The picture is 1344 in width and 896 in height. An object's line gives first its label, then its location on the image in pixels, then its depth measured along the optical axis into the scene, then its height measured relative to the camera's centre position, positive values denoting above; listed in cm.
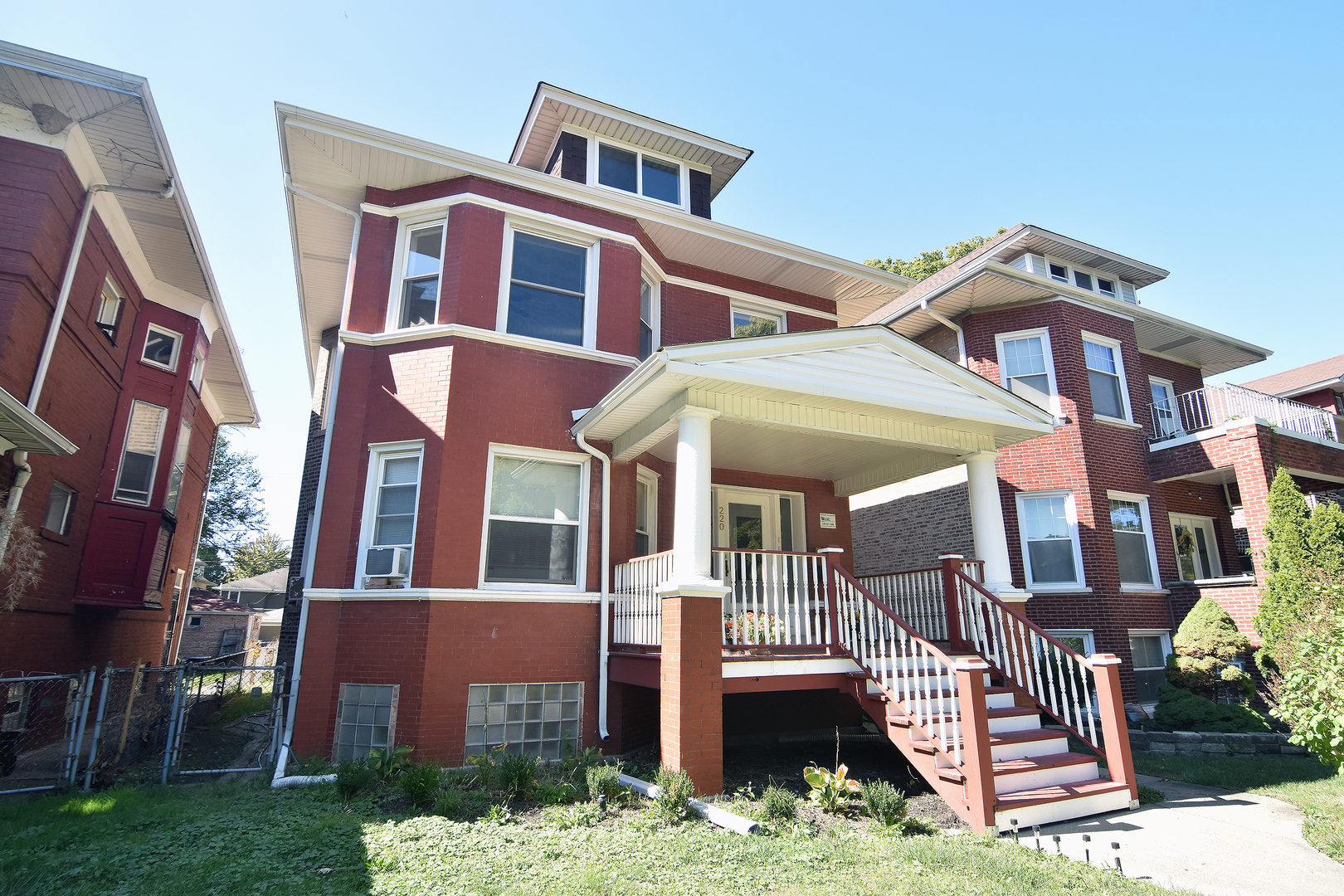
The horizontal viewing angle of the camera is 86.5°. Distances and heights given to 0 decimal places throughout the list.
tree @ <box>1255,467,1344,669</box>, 1041 +111
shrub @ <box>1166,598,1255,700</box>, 1051 -24
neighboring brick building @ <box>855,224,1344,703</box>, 1259 +327
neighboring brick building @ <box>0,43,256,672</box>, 822 +408
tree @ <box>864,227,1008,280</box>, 2961 +1548
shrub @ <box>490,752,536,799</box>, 643 -124
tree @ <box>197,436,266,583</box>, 4206 +719
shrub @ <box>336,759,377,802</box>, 635 -125
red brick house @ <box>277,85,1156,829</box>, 692 +159
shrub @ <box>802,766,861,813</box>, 609 -127
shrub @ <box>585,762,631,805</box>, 627 -127
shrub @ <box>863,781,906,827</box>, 586 -134
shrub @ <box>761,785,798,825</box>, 585 -136
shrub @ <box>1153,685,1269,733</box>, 932 -100
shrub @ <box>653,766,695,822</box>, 581 -127
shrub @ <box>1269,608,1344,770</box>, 584 -48
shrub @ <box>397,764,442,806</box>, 604 -122
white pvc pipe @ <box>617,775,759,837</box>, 552 -140
